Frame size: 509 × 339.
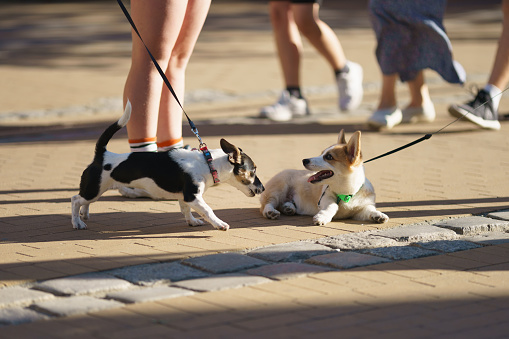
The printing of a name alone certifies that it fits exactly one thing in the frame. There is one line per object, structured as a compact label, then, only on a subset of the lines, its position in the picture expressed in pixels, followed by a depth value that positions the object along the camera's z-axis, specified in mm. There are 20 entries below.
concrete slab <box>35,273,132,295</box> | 7173
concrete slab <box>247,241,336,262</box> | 8257
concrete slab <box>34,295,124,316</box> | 6683
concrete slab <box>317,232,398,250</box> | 8700
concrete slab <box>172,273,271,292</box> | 7301
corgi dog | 9882
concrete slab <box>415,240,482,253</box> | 8696
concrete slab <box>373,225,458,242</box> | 8996
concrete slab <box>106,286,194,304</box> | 6982
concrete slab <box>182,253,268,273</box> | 7837
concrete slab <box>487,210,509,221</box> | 9952
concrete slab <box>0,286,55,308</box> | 6857
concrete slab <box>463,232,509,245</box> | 8996
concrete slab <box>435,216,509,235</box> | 9385
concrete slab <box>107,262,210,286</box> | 7487
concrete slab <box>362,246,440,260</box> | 8403
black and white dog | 9206
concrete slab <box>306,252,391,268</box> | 8039
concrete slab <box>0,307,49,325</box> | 6472
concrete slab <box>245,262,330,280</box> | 7693
